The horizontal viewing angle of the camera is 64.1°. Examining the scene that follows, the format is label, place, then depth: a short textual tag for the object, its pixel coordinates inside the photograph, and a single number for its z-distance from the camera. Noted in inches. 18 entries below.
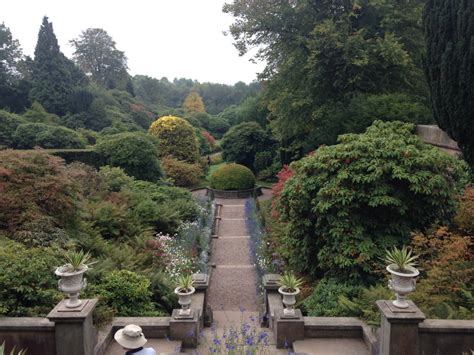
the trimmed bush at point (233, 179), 893.8
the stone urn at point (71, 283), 186.1
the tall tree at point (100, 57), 2011.6
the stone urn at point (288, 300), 228.5
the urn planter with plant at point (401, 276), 180.8
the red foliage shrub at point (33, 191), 315.3
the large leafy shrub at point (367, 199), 290.8
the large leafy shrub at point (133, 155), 731.4
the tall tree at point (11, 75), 1242.0
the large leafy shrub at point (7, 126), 895.7
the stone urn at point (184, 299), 229.8
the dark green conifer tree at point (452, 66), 313.4
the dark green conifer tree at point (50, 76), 1248.2
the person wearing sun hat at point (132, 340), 139.0
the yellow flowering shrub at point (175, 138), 1053.8
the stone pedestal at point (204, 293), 290.2
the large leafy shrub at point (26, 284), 209.8
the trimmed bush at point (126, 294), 251.7
